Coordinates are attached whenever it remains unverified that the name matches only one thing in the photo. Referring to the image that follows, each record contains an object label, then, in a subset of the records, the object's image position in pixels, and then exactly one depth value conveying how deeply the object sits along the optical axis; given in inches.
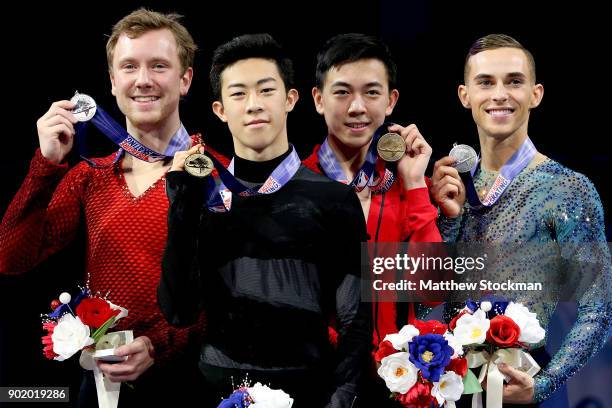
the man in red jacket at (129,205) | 283.0
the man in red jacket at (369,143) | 287.3
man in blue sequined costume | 288.7
